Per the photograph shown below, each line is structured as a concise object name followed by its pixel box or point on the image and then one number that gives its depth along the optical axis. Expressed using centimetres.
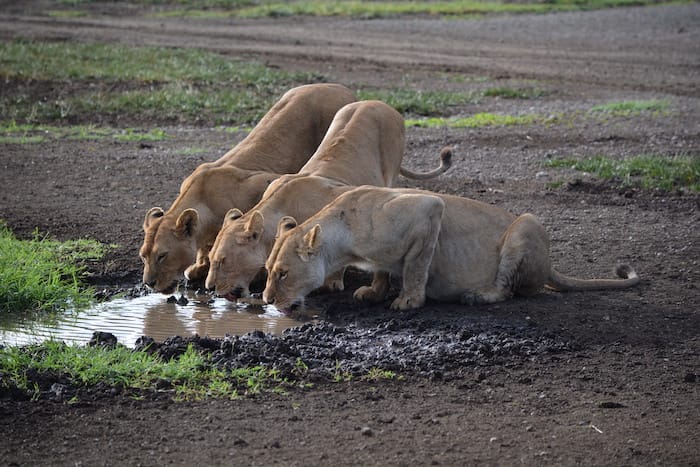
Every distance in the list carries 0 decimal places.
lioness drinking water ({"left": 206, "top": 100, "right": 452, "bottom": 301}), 1716
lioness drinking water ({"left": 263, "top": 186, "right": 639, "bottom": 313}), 1636
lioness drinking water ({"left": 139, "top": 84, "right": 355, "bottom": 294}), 1794
